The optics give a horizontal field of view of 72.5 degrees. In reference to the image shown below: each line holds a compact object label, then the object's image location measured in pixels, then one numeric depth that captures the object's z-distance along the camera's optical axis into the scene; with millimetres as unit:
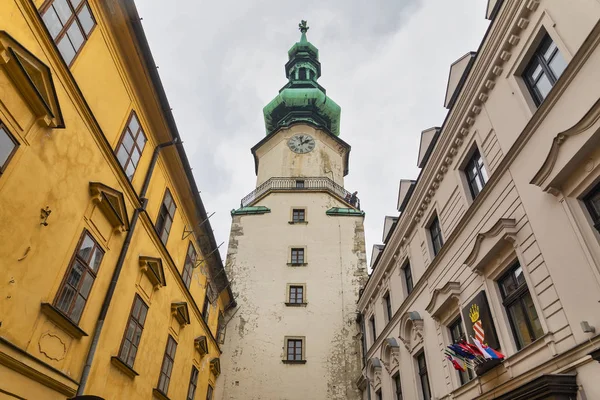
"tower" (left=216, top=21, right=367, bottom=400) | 19969
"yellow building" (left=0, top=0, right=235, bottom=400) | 5824
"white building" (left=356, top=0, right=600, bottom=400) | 5715
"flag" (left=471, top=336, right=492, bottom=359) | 7347
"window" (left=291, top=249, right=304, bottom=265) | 23672
